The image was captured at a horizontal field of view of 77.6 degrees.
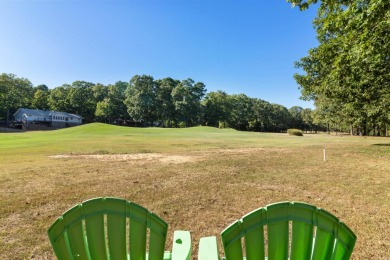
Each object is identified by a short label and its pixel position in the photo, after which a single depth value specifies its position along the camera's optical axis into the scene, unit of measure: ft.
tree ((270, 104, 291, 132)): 313.53
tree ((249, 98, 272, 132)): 300.20
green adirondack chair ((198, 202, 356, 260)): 5.10
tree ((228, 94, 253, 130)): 281.95
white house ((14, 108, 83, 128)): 232.94
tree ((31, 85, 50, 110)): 267.80
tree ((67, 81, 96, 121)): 270.26
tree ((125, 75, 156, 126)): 238.07
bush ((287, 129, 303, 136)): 158.81
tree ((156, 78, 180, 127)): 244.87
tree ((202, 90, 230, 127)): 262.08
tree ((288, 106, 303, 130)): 346.54
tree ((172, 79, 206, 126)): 236.22
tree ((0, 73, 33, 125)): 230.07
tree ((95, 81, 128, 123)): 252.01
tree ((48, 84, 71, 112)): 270.26
